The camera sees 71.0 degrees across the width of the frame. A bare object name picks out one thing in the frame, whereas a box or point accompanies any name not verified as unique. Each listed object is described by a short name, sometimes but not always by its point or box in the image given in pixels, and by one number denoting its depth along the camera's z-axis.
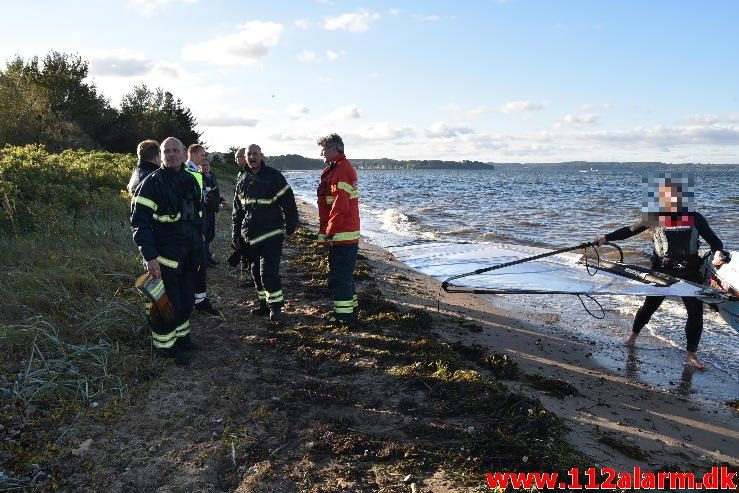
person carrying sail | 5.20
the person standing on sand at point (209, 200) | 7.40
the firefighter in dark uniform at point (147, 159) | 5.18
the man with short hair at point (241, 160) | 6.14
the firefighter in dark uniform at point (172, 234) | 4.37
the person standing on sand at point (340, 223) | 5.43
